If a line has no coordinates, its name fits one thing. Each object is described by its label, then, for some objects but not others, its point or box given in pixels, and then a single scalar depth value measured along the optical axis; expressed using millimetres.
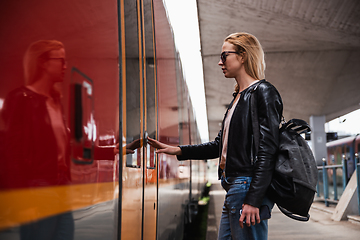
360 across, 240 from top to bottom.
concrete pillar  22000
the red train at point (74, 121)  1002
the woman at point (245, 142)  1854
